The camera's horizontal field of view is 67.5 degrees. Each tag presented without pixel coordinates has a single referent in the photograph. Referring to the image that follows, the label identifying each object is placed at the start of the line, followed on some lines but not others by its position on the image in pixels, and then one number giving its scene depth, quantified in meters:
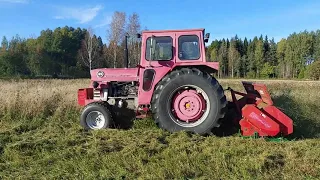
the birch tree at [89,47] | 34.62
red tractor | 4.99
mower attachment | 4.79
